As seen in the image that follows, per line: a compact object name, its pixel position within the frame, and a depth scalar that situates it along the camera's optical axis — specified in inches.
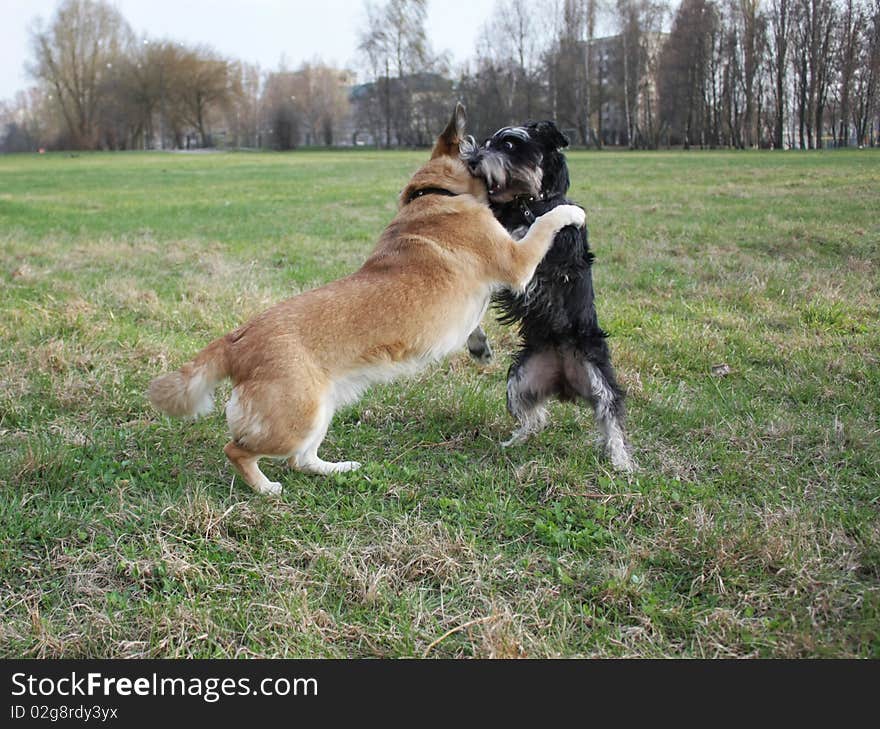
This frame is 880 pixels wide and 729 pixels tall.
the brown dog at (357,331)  130.6
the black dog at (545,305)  163.6
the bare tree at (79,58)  3051.2
